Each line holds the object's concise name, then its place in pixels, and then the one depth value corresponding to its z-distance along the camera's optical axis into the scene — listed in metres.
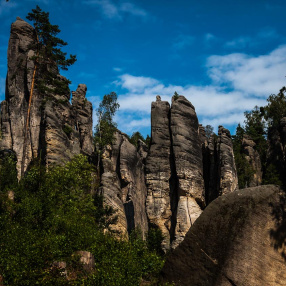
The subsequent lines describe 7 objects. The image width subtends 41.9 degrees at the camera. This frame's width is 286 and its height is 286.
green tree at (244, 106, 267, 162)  69.97
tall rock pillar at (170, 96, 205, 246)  37.81
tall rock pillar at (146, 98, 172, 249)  39.31
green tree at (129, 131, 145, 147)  74.56
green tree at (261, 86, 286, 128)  71.81
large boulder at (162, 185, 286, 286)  13.20
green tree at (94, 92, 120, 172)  56.16
